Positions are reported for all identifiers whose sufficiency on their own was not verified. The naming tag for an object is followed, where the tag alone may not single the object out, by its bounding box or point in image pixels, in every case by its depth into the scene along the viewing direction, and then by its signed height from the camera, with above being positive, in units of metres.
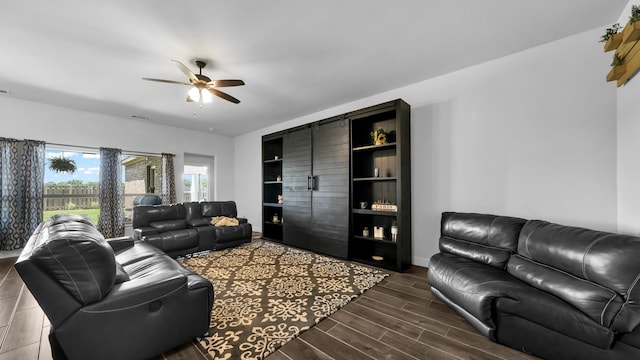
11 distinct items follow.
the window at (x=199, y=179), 6.45 +0.10
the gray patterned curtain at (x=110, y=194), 4.88 -0.23
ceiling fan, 2.81 +1.22
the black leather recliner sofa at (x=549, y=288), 1.39 -0.81
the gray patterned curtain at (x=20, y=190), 3.92 -0.10
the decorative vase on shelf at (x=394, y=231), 3.41 -0.74
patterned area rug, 1.85 -1.25
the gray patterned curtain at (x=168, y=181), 5.69 +0.04
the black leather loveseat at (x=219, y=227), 4.38 -0.80
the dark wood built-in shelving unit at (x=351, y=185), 3.39 -0.06
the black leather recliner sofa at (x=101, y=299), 1.35 -0.77
